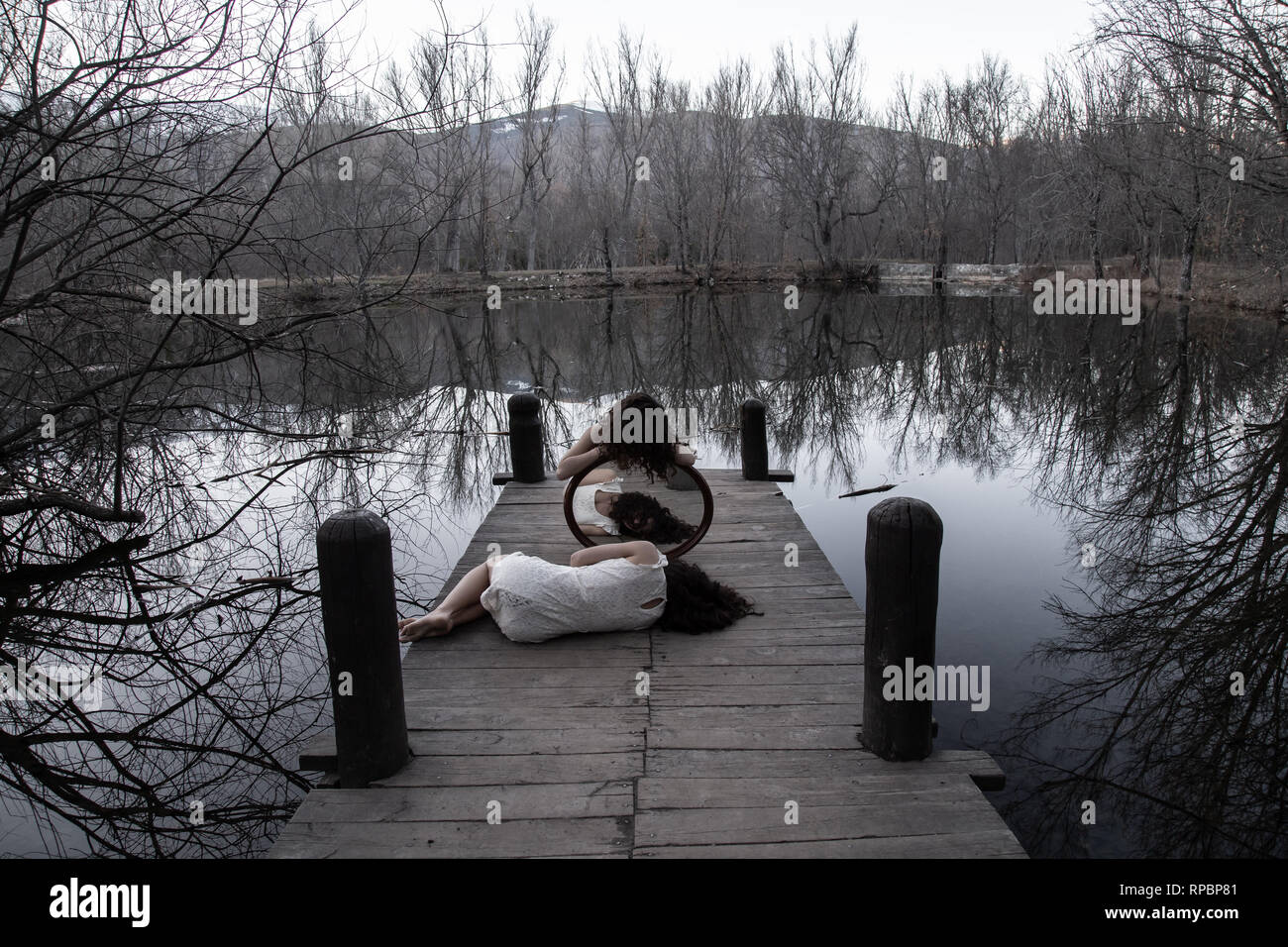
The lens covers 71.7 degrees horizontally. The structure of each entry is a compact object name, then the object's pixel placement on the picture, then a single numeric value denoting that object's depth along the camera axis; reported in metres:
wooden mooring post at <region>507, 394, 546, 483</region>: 7.84
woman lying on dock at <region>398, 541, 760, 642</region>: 4.55
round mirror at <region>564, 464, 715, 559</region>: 5.52
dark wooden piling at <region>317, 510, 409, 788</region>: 3.12
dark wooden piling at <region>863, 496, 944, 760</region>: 3.17
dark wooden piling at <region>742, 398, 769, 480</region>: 8.05
